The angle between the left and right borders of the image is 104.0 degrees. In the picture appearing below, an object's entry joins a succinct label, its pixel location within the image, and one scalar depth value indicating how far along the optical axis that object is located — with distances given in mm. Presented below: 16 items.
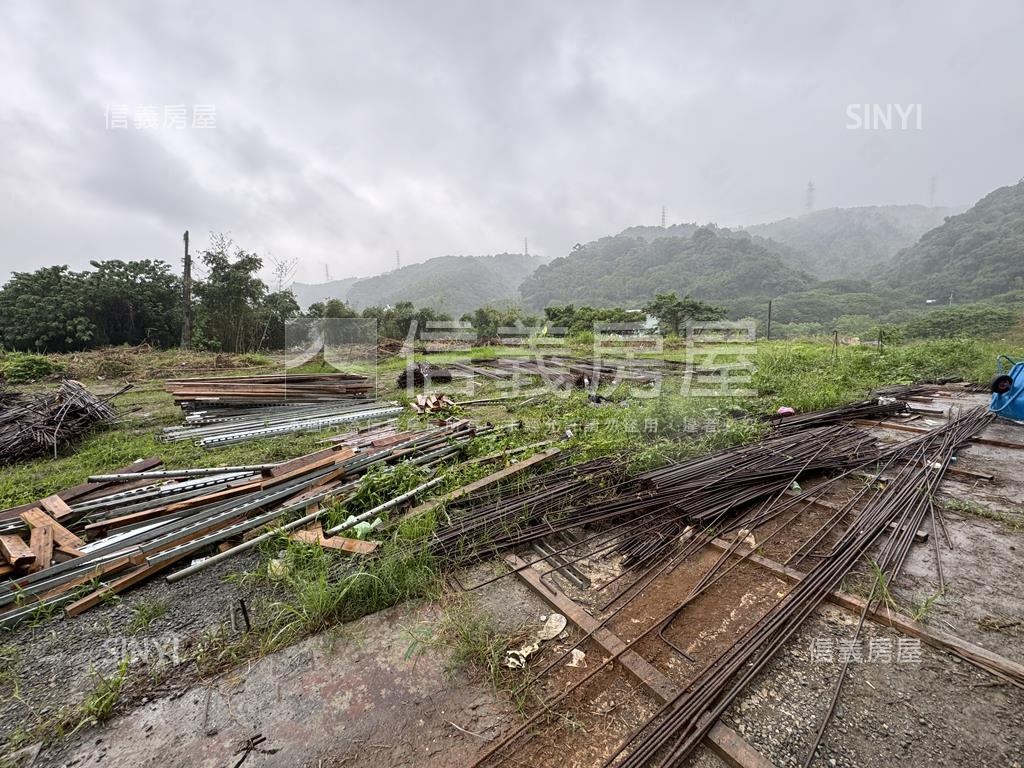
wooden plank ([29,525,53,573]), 2674
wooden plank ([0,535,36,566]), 2588
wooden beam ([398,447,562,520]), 3413
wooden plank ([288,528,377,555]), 2852
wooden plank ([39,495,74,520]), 3211
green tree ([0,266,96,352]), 15141
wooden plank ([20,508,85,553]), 2857
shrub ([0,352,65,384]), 10075
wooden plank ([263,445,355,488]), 3685
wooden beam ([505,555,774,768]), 1551
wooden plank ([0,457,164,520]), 3166
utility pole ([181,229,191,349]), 16062
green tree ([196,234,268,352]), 16141
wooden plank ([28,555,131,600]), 2488
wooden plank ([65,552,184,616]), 2416
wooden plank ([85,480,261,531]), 3174
